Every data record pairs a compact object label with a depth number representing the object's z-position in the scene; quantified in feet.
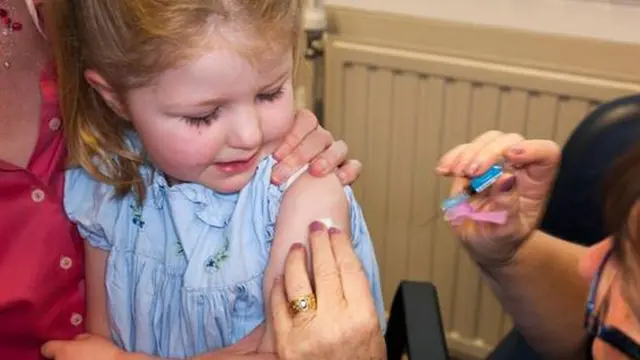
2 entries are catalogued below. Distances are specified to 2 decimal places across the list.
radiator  6.15
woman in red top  3.98
